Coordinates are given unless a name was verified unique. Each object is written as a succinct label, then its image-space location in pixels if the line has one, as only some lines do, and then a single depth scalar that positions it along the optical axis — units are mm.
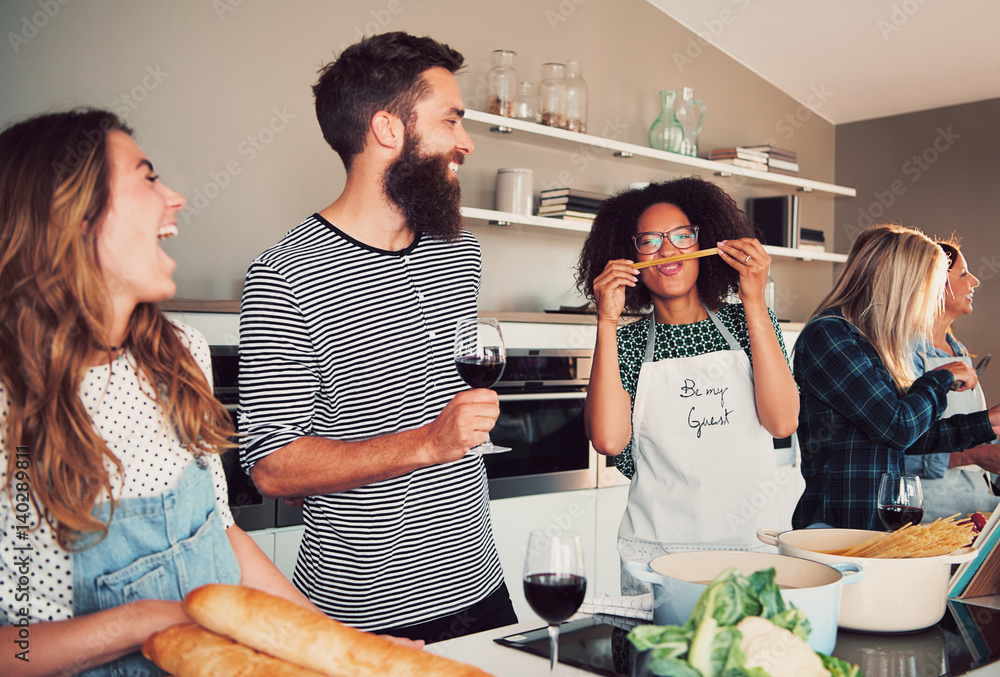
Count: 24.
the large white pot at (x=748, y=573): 956
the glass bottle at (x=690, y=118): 4234
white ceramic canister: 3557
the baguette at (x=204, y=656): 761
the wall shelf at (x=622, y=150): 3506
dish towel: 1225
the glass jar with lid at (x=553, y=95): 3691
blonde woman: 2000
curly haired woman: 1844
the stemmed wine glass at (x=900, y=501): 1354
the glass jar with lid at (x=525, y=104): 3660
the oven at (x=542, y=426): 3154
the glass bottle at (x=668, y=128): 4191
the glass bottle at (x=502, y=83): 3557
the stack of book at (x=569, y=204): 3680
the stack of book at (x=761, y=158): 4363
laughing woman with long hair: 941
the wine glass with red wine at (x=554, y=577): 878
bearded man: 1404
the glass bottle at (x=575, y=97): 3738
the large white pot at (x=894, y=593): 1105
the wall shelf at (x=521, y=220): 3355
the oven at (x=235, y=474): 2518
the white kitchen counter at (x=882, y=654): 1019
